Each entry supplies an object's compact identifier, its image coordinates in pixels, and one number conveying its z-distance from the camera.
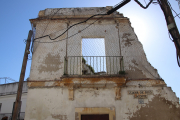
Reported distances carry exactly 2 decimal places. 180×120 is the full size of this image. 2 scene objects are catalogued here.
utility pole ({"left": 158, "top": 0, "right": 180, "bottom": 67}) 4.94
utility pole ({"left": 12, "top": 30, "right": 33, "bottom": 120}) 5.99
